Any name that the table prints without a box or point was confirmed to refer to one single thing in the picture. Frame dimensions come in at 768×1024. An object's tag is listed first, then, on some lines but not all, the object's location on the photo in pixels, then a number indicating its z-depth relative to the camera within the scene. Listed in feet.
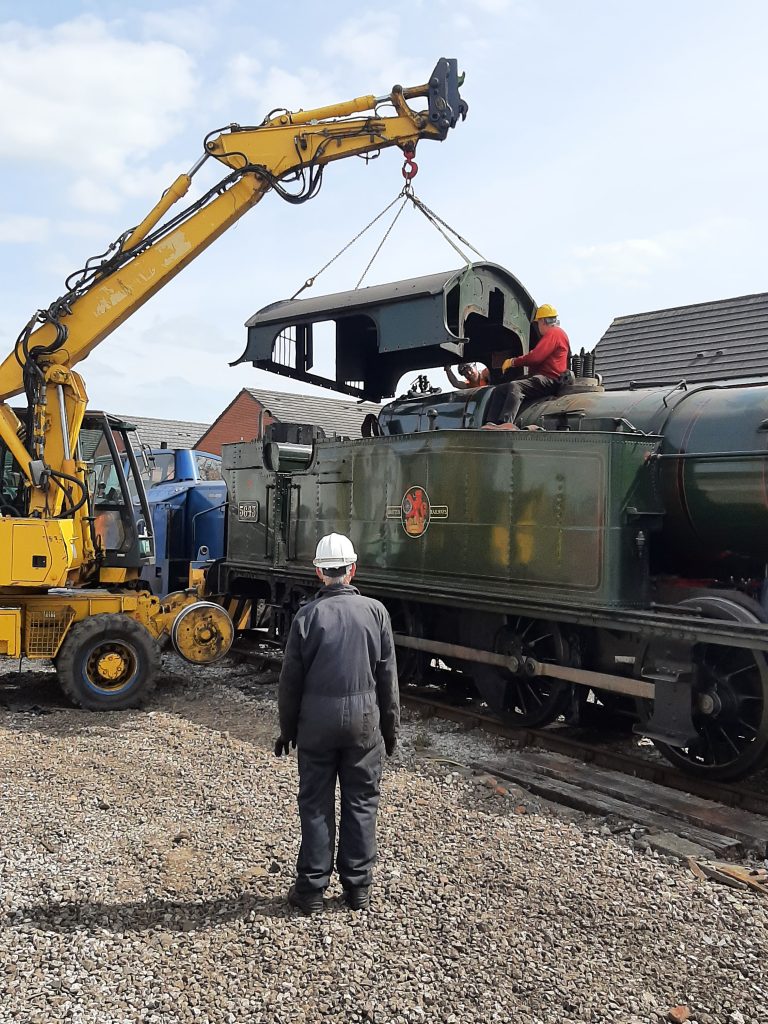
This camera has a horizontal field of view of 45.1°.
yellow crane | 26.63
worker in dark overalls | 13.70
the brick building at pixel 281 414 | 115.34
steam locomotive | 20.30
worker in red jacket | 25.98
